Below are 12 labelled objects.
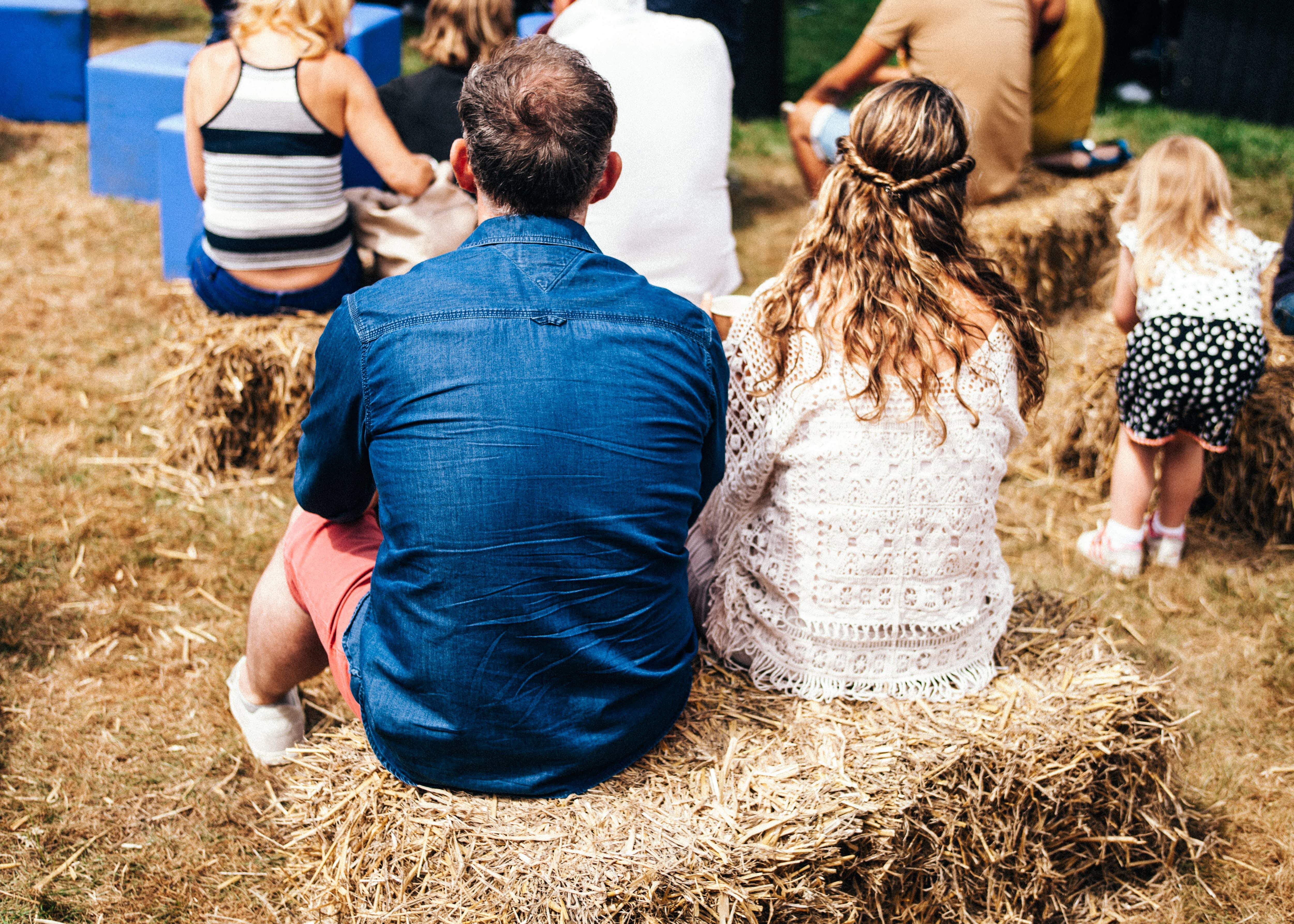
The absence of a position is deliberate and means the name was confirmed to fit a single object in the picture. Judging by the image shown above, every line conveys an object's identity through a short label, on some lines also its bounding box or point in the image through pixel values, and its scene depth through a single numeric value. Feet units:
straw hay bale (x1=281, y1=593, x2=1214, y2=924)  6.09
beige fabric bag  11.94
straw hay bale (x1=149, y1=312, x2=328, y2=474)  11.85
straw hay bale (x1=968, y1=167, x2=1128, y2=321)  15.64
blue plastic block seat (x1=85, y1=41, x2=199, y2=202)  17.33
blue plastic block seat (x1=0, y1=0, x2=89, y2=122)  20.67
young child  10.79
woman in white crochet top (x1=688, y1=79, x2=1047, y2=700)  6.93
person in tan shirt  14.74
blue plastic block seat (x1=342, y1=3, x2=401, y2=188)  18.03
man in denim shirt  5.52
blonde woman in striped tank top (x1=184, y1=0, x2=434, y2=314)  10.94
